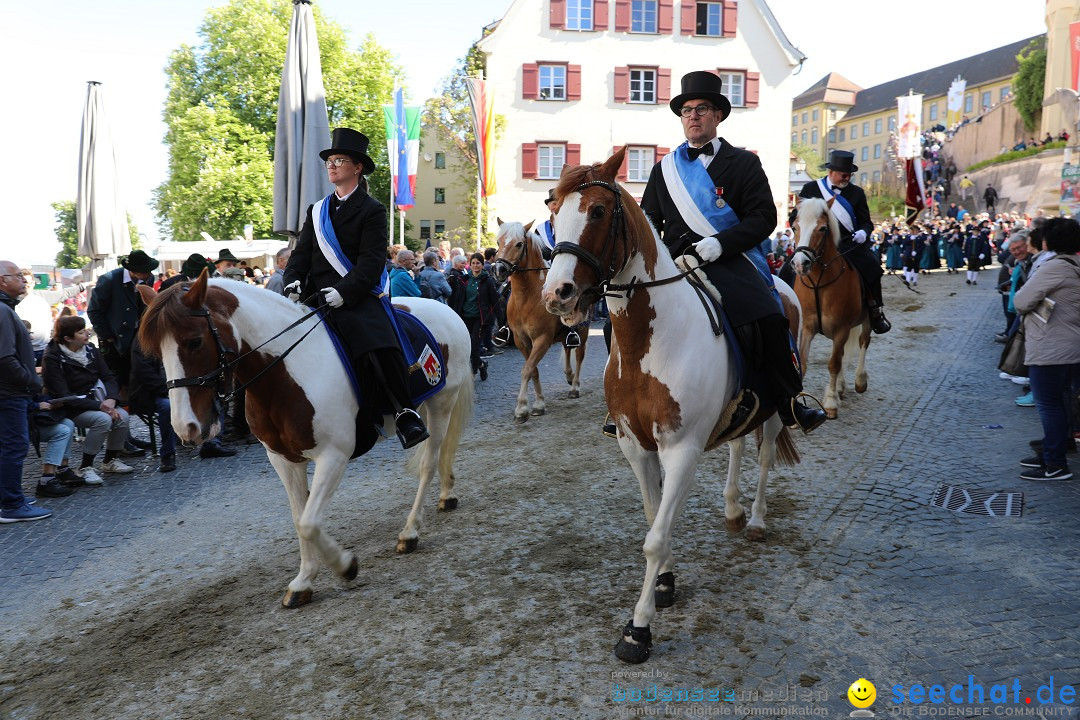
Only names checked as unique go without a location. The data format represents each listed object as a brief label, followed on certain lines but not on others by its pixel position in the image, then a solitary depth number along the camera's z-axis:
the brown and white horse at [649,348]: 3.44
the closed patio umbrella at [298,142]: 9.92
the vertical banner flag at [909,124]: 48.03
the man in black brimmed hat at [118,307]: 8.04
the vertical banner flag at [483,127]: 22.94
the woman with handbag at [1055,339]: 6.21
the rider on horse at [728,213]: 4.13
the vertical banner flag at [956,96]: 63.33
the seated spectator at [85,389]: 7.37
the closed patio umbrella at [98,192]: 13.96
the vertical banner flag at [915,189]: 17.98
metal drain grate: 5.60
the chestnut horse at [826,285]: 8.48
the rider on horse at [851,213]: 8.91
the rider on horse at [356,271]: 4.67
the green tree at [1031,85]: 47.62
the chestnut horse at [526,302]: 9.37
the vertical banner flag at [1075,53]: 26.30
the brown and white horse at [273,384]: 3.82
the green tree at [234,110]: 31.81
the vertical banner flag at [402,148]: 21.83
